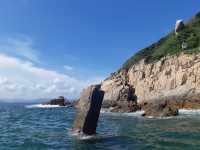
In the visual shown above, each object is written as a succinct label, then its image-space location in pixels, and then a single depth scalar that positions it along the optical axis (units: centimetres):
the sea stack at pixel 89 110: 1686
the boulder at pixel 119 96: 4622
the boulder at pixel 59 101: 6766
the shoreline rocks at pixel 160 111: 2852
